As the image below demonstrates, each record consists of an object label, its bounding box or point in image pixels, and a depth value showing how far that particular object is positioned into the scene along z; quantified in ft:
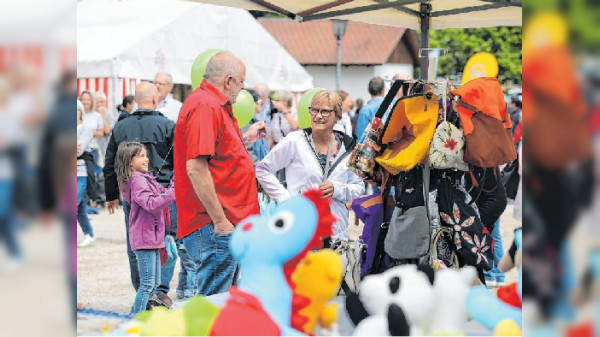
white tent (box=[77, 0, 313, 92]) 45.60
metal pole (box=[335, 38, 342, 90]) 65.30
